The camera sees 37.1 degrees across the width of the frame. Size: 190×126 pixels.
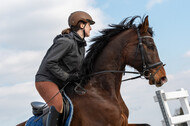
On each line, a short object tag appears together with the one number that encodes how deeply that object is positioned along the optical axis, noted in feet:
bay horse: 13.98
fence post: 20.53
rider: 14.25
